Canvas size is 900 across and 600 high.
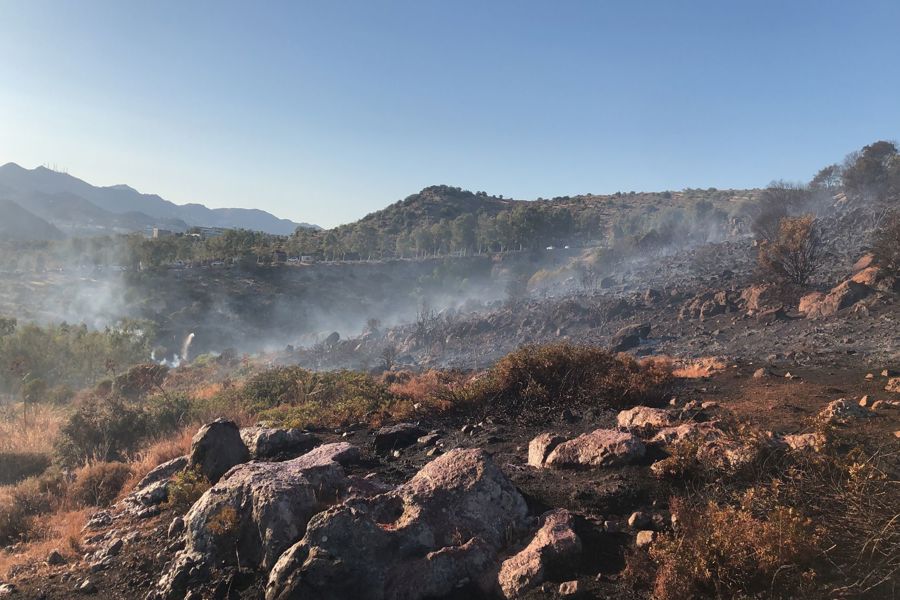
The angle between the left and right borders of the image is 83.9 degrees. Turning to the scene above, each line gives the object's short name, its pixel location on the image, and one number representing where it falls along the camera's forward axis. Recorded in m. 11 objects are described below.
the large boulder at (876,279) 14.01
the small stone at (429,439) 6.25
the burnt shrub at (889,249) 14.34
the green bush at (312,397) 8.06
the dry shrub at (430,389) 7.73
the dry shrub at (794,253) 17.88
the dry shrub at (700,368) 9.27
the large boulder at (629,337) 18.00
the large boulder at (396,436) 6.27
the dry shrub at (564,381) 7.13
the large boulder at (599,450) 4.68
